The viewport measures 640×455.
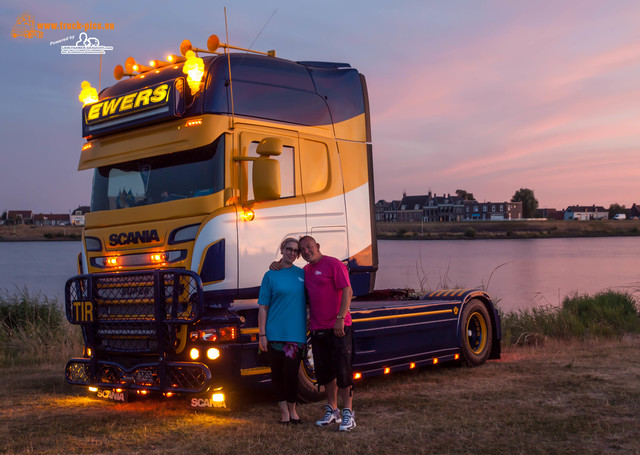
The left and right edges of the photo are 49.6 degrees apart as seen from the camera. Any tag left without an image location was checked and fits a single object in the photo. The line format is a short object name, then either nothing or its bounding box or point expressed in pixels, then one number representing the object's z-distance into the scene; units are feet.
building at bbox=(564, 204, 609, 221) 563.48
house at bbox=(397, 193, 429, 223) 390.83
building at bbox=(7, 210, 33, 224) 281.33
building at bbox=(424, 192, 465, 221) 411.34
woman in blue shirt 21.17
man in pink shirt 21.11
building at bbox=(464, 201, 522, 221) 446.19
